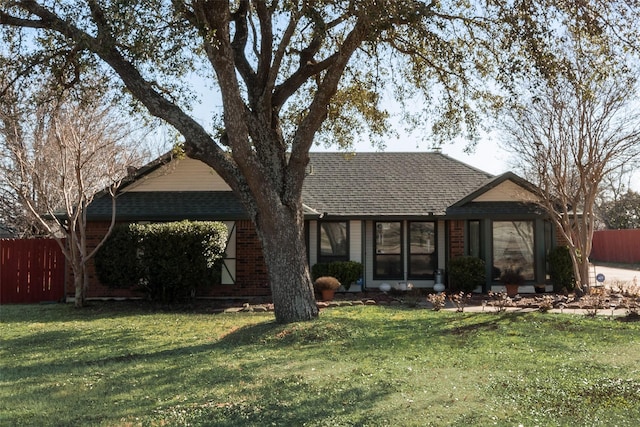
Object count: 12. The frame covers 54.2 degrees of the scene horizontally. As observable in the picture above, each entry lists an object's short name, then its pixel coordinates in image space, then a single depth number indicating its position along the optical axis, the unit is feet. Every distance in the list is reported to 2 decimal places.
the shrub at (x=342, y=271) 58.39
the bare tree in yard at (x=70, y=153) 48.42
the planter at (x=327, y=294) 54.44
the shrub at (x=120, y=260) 50.80
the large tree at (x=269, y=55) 32.58
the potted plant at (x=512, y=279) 58.49
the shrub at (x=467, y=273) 57.21
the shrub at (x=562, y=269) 57.00
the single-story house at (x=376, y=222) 57.67
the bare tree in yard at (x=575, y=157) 50.31
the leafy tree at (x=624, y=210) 156.15
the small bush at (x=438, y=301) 45.98
